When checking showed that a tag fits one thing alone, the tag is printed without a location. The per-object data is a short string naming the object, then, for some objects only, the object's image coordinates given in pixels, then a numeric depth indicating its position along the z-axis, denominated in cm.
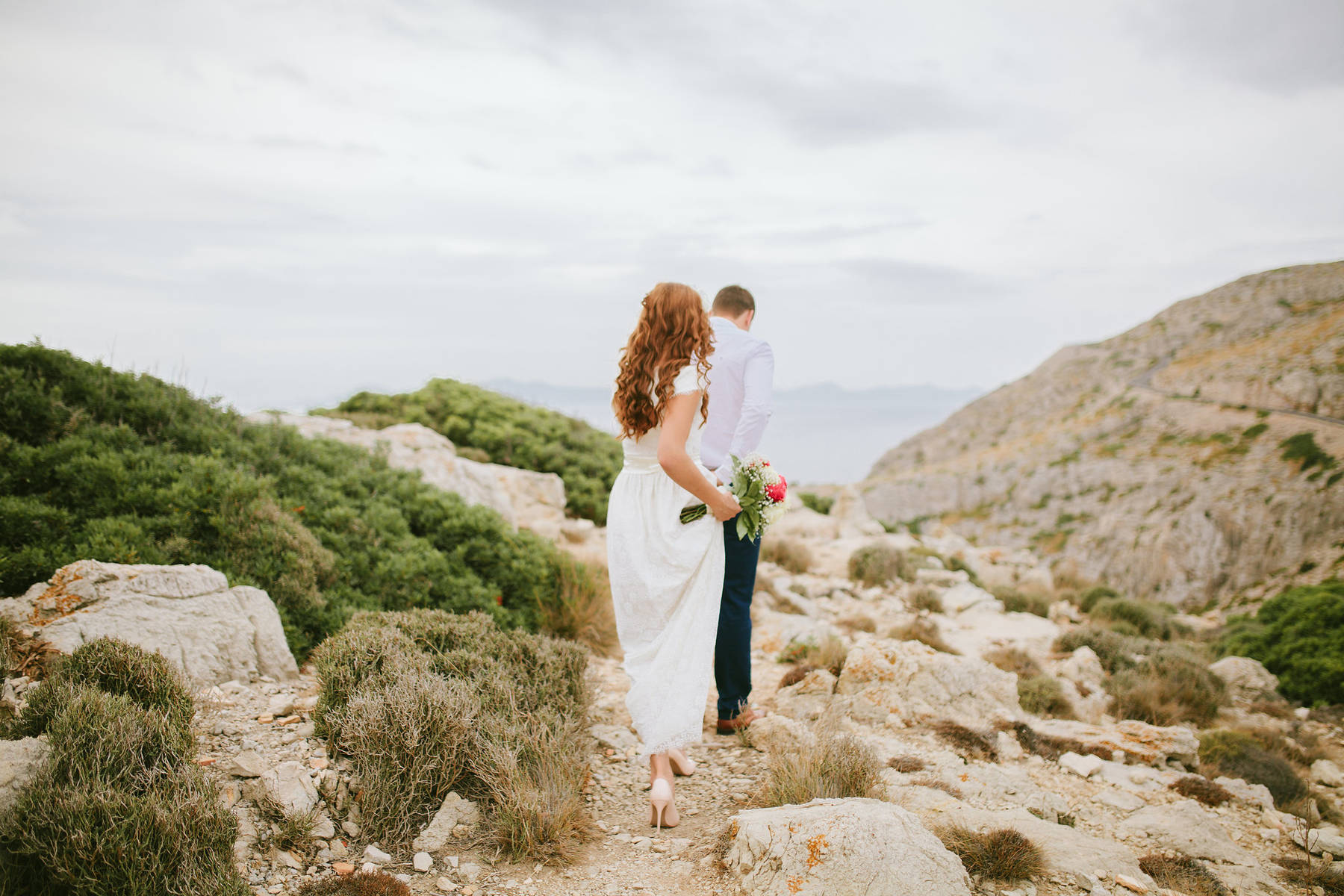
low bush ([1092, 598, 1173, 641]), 1002
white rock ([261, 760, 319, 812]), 321
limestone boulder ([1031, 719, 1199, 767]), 518
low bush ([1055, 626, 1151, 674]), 761
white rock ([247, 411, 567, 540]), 889
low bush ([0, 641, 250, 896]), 245
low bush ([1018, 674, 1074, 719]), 617
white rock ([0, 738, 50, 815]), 262
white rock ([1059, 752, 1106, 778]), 488
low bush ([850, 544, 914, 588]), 1071
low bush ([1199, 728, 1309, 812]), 503
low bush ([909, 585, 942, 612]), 956
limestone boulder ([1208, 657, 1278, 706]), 772
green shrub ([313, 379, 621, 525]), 1206
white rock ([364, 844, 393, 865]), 321
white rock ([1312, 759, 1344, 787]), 559
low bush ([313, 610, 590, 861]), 340
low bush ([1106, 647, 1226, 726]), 650
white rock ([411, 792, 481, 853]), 335
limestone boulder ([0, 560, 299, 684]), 401
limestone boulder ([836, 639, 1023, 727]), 527
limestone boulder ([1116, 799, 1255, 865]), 376
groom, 433
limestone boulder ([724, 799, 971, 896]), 275
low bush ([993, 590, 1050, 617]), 1043
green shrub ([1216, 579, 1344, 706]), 762
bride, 355
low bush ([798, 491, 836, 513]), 1791
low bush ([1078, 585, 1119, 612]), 1125
